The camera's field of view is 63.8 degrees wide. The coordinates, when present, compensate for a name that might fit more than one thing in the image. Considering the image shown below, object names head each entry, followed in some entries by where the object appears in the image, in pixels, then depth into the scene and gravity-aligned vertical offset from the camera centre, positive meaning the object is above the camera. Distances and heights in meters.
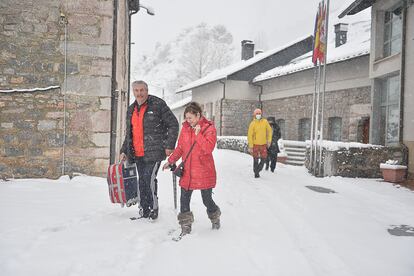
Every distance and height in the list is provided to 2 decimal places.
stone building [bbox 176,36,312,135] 19.09 +2.43
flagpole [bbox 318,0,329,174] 8.48 +2.57
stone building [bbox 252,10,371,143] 12.82 +1.83
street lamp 10.64 +4.04
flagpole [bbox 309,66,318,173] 9.14 -0.71
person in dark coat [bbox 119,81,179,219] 3.97 -0.10
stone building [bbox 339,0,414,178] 8.76 +1.88
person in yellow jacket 7.91 -0.16
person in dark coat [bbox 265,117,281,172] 9.02 -0.37
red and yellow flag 8.77 +2.68
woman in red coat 3.55 -0.33
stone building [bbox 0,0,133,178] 5.95 +0.74
